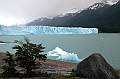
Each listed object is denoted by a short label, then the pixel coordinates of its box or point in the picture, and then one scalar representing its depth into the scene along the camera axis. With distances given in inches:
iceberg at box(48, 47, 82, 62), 1114.0
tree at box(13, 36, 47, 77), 332.5
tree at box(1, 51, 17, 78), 327.3
